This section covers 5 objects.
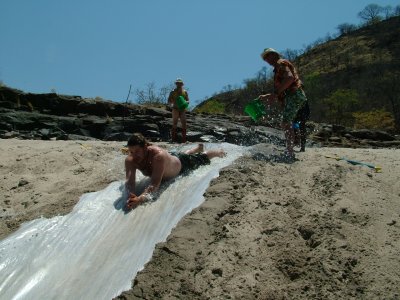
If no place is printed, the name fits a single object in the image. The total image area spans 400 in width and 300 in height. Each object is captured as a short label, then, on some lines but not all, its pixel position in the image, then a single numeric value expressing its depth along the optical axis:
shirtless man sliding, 4.33
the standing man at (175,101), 8.79
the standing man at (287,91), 5.25
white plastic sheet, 3.26
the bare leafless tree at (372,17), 67.00
